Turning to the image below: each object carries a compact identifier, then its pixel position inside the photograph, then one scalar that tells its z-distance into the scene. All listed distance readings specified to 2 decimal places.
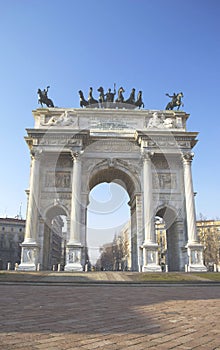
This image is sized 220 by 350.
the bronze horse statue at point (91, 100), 33.94
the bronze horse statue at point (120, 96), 34.53
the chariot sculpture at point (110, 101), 34.00
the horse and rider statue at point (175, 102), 33.88
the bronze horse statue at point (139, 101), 34.38
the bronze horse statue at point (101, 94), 34.38
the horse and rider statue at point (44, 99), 33.47
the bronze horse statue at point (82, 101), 33.94
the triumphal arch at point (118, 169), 28.38
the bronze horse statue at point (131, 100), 34.47
